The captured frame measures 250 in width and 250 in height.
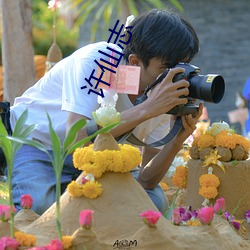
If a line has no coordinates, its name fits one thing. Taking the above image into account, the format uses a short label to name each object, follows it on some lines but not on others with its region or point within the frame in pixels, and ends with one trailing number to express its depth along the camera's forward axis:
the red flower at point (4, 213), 3.10
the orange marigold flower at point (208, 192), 4.68
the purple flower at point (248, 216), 4.83
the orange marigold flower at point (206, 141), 4.88
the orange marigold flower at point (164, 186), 6.00
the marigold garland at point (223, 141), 4.85
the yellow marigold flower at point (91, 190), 3.19
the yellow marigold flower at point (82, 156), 3.22
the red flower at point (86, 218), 2.89
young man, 4.06
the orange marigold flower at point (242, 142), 4.91
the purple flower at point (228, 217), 4.05
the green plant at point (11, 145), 2.98
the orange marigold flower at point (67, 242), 2.93
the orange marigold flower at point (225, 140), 4.84
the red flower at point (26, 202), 3.44
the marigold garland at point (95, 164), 3.20
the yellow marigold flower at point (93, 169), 3.19
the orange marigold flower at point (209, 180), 4.74
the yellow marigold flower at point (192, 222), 4.05
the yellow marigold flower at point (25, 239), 2.95
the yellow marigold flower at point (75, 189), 3.21
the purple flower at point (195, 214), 4.36
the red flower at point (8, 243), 2.86
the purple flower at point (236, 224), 4.00
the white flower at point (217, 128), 4.97
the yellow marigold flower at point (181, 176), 5.09
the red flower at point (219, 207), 3.68
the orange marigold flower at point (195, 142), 4.97
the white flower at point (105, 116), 3.27
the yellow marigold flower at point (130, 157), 3.25
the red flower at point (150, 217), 3.02
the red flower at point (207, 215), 3.32
